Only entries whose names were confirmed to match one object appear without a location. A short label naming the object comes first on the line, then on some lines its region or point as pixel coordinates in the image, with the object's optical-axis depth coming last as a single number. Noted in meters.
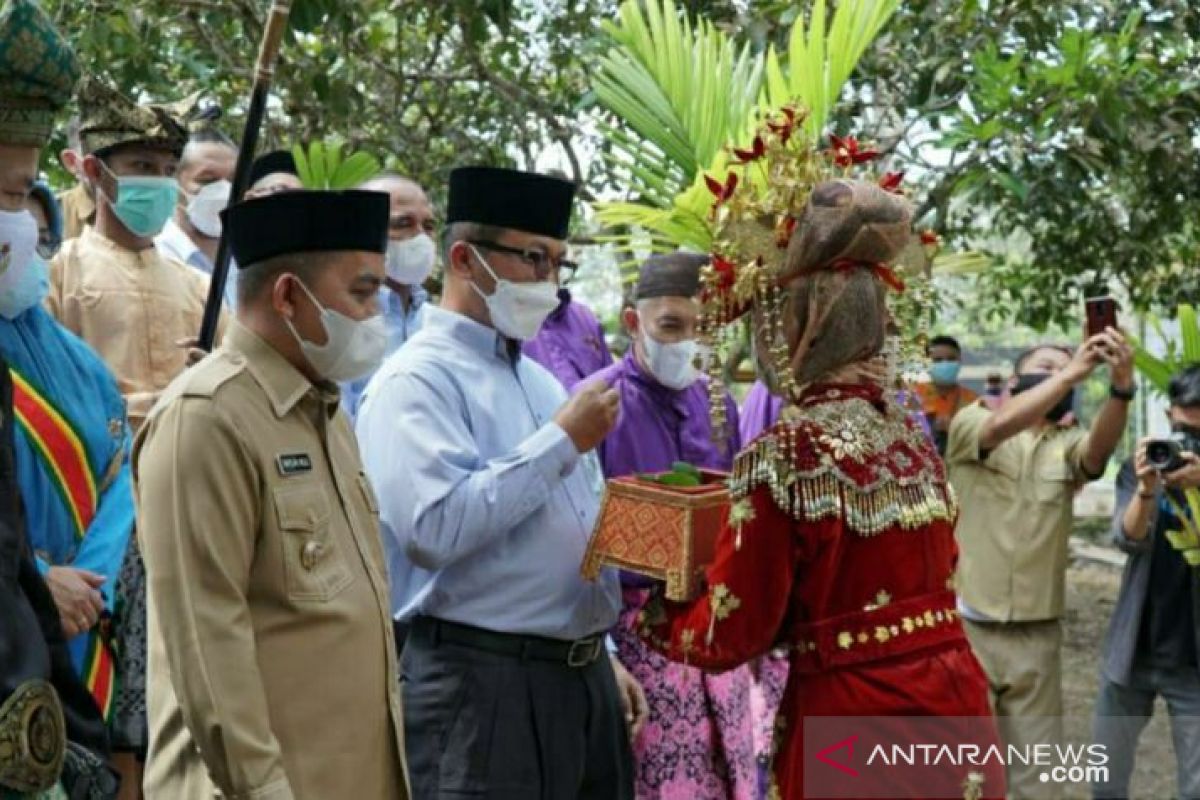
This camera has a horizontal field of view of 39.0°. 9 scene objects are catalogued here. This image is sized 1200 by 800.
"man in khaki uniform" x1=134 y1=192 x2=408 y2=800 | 2.82
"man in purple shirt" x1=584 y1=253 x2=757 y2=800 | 4.84
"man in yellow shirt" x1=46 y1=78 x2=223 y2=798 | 4.72
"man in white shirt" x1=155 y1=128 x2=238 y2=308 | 5.68
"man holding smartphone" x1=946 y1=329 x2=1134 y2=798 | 7.12
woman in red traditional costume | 3.55
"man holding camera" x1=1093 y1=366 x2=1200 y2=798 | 6.47
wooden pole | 3.71
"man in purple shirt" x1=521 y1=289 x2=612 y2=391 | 5.82
